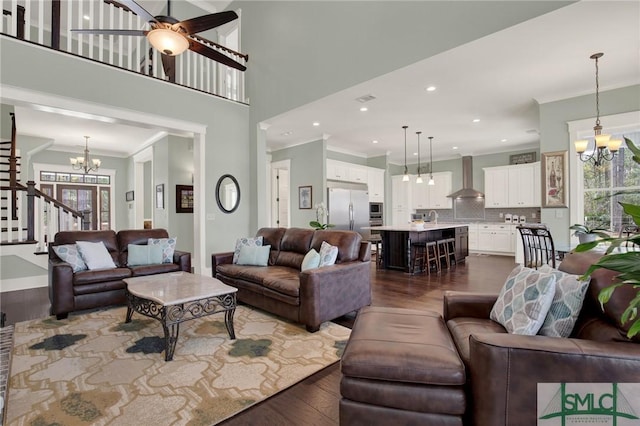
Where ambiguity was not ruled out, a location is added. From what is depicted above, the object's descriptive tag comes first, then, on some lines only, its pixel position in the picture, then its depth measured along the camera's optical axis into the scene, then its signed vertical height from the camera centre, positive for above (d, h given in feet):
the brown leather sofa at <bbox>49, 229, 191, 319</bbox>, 10.93 -2.30
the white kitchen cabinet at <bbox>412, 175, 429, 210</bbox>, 32.42 +2.17
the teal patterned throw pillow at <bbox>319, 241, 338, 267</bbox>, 10.91 -1.47
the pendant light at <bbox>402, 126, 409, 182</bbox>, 20.51 +6.03
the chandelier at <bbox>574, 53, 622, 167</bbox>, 11.42 +2.80
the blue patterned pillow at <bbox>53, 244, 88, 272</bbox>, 11.81 -1.53
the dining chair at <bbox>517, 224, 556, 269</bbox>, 13.19 -1.50
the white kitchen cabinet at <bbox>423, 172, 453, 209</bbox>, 30.96 +2.46
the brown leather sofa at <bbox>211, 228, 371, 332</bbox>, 9.66 -2.30
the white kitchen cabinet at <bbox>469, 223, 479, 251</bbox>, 27.71 -2.07
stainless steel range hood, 29.04 +3.47
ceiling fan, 8.82 +5.87
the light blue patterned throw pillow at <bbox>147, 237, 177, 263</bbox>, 14.28 -1.38
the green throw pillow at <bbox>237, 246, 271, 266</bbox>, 13.39 -1.79
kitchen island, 18.74 -1.66
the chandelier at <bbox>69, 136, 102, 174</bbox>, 23.37 +4.51
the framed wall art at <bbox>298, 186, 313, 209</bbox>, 23.57 +1.49
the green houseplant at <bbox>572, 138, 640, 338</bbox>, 3.31 -0.57
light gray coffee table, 7.99 -2.42
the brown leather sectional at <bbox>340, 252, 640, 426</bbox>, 4.01 -2.25
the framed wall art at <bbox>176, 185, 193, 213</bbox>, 21.30 +1.32
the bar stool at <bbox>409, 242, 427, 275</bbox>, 18.66 -2.73
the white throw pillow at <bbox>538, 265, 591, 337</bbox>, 5.16 -1.66
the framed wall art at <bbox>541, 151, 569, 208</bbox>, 15.08 +1.83
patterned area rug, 5.89 -3.78
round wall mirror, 18.33 +1.43
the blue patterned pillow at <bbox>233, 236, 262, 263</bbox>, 13.93 -1.31
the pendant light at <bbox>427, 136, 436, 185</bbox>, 24.02 +5.96
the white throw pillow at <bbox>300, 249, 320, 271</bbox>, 10.96 -1.69
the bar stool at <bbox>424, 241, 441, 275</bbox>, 18.57 -2.73
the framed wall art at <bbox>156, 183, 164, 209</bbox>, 21.81 +1.57
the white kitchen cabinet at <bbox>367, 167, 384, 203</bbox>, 28.48 +3.00
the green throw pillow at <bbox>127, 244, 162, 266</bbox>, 13.67 -1.75
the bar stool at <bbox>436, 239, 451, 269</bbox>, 19.71 -2.52
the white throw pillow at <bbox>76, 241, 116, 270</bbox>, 12.25 -1.58
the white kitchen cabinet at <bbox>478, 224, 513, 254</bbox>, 25.61 -2.19
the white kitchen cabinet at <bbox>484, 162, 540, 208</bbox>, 24.75 +2.44
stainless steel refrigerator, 23.61 +0.78
